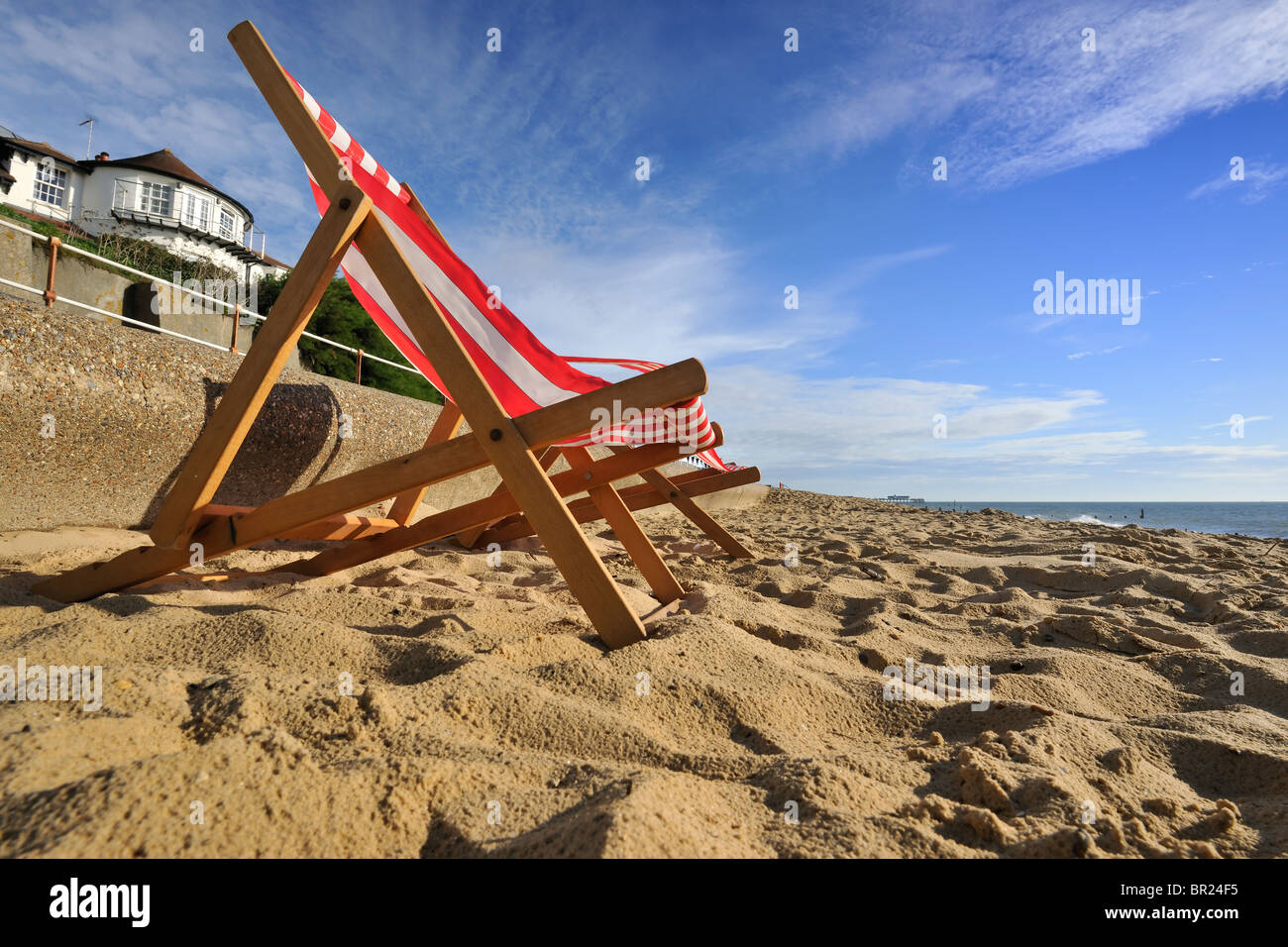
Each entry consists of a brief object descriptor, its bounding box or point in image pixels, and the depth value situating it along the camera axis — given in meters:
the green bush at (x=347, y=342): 13.62
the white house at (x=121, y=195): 26.89
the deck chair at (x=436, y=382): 1.71
